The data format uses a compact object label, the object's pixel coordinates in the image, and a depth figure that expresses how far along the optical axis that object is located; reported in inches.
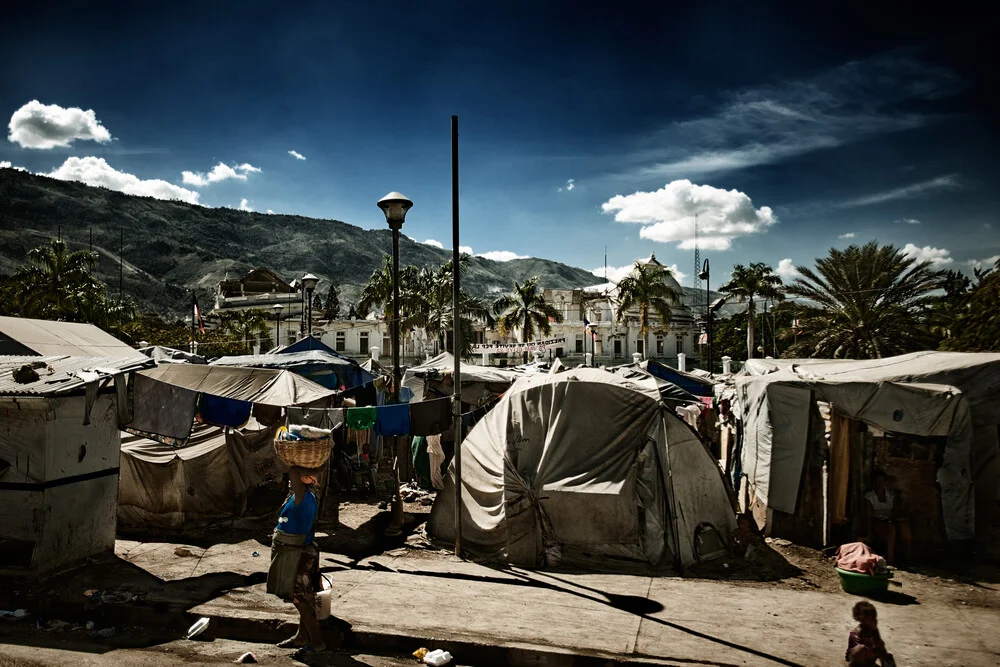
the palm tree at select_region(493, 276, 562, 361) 1823.3
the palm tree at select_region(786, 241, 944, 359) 1077.8
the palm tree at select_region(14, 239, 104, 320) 1294.3
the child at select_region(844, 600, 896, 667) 218.2
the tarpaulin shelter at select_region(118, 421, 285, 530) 431.2
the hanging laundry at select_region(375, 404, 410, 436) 430.0
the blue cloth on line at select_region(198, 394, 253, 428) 406.0
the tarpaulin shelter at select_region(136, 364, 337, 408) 483.2
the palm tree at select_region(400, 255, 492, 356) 1686.8
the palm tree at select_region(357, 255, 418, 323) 1638.3
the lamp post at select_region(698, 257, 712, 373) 1400.1
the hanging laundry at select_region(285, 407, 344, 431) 440.5
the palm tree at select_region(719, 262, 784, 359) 1844.2
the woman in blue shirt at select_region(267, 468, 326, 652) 242.7
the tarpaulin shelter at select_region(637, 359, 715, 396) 738.2
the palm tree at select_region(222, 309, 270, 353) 1985.7
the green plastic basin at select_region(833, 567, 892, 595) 300.4
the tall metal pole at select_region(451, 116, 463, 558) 371.9
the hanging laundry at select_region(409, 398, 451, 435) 430.0
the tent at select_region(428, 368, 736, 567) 353.4
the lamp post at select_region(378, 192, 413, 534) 436.8
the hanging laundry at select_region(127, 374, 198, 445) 374.6
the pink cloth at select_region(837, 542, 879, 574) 301.6
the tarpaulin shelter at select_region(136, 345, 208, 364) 719.7
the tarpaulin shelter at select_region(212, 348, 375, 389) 671.8
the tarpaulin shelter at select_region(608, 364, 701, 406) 598.7
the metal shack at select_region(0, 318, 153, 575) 322.2
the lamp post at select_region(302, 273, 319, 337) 820.7
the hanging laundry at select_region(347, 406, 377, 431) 425.7
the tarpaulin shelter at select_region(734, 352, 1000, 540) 358.6
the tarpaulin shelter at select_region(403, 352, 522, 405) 625.3
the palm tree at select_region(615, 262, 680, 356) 1738.4
